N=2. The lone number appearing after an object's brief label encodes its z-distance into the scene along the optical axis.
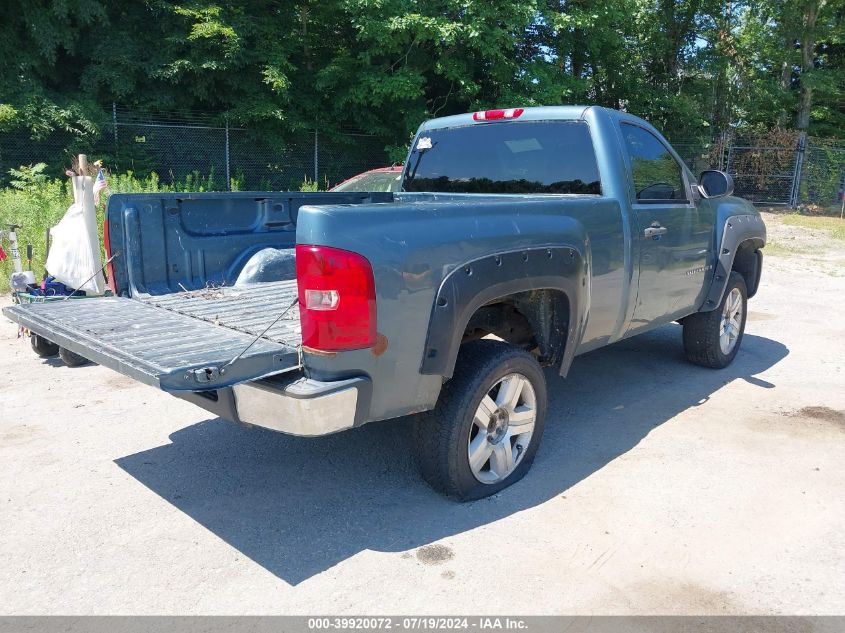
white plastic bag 4.54
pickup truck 2.81
